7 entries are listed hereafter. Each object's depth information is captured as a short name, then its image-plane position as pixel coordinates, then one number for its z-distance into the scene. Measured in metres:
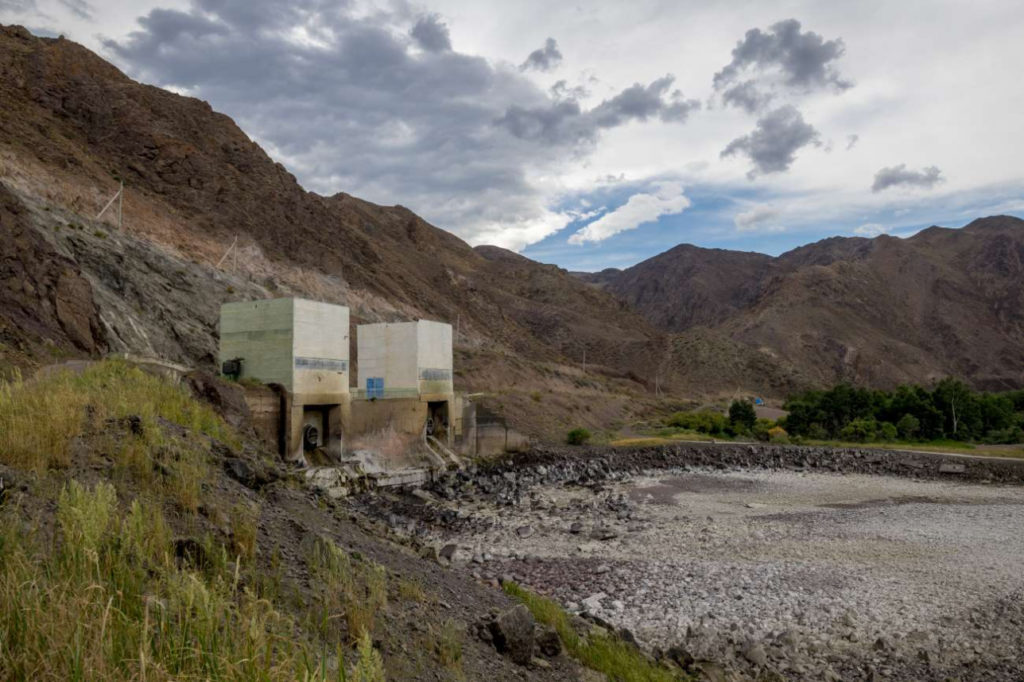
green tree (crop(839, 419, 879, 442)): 50.50
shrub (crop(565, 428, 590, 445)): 45.59
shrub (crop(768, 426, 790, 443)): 52.07
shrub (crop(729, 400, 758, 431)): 56.44
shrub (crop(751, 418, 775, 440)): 53.29
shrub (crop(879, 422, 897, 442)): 49.59
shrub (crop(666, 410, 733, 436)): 55.91
